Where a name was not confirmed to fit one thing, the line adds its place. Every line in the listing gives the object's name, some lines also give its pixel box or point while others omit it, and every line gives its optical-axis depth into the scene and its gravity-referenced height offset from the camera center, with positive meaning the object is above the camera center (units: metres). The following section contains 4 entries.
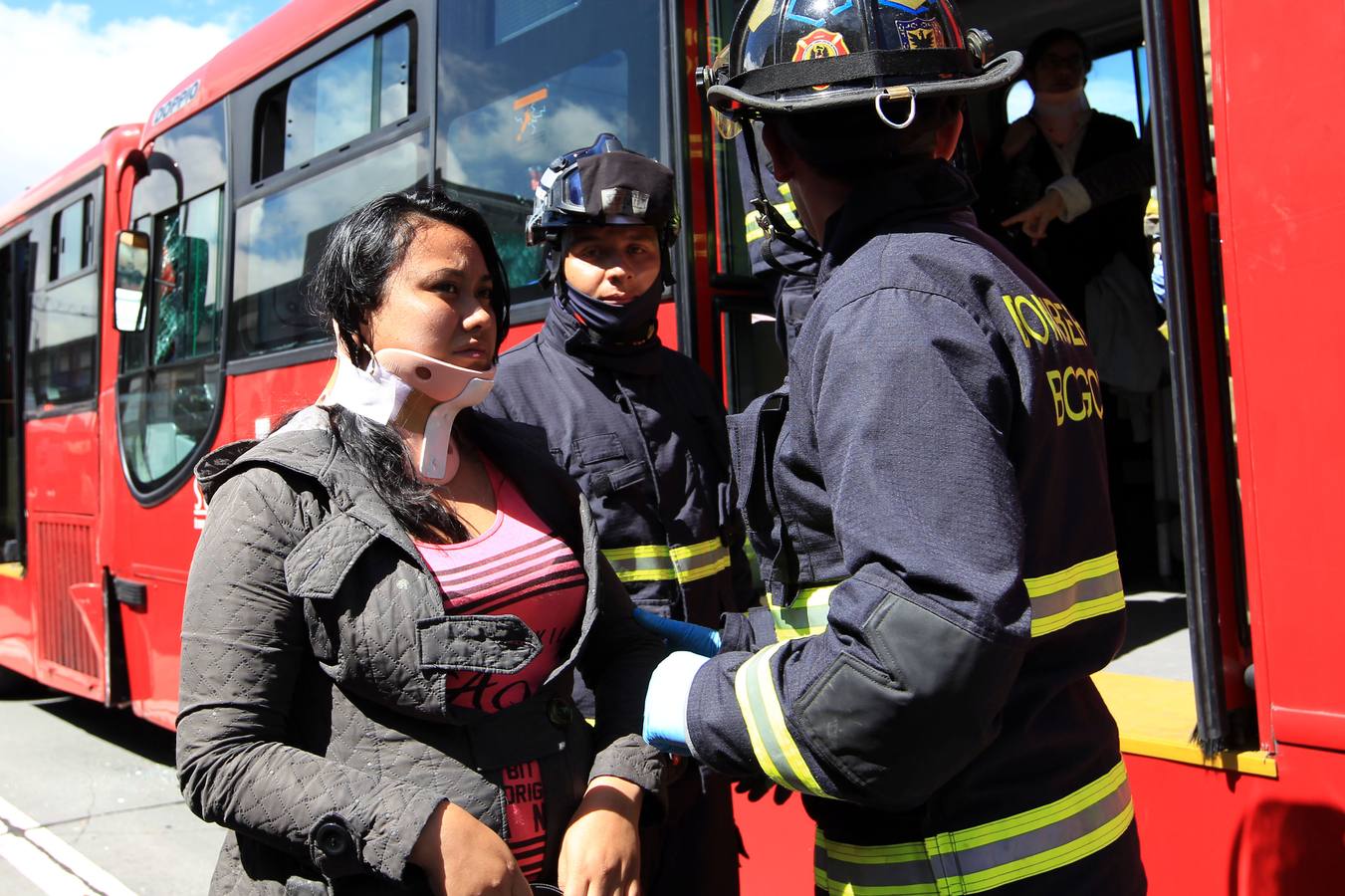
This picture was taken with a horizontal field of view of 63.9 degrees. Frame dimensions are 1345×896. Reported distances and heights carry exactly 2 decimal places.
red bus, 1.81 +0.53
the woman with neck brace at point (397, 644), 1.40 -0.20
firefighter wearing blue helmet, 2.26 +0.20
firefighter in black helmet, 1.03 -0.04
